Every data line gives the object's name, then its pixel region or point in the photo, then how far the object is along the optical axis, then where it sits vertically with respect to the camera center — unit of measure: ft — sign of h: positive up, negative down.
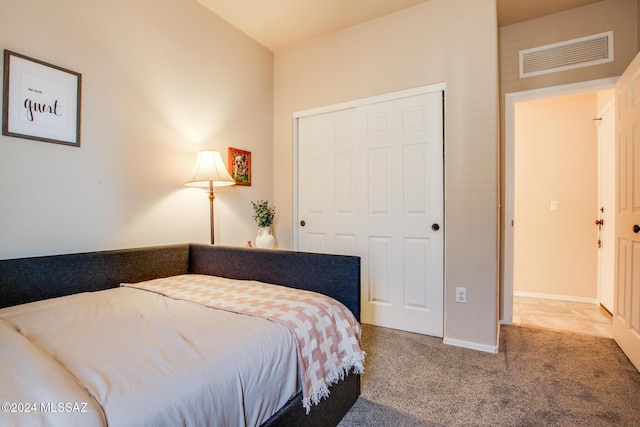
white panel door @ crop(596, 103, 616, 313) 10.09 +0.28
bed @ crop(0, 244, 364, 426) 2.25 -1.29
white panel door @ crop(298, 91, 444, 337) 8.52 +0.40
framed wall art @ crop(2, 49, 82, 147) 5.14 +1.97
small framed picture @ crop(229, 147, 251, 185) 9.37 +1.49
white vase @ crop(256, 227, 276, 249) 9.19 -0.81
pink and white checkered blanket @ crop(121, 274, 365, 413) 3.90 -1.43
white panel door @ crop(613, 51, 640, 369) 6.66 -0.04
